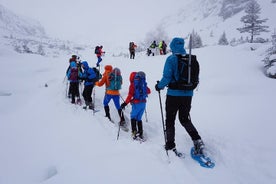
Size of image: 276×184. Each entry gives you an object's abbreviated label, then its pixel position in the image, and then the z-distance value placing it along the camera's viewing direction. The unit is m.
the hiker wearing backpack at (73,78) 9.34
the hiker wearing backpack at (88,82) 8.26
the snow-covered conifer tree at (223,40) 34.22
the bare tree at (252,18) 25.71
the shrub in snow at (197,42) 33.14
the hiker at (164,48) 20.91
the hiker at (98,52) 15.56
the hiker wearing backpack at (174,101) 4.16
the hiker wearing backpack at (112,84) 6.87
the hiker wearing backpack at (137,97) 5.61
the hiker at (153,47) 20.75
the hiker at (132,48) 19.34
